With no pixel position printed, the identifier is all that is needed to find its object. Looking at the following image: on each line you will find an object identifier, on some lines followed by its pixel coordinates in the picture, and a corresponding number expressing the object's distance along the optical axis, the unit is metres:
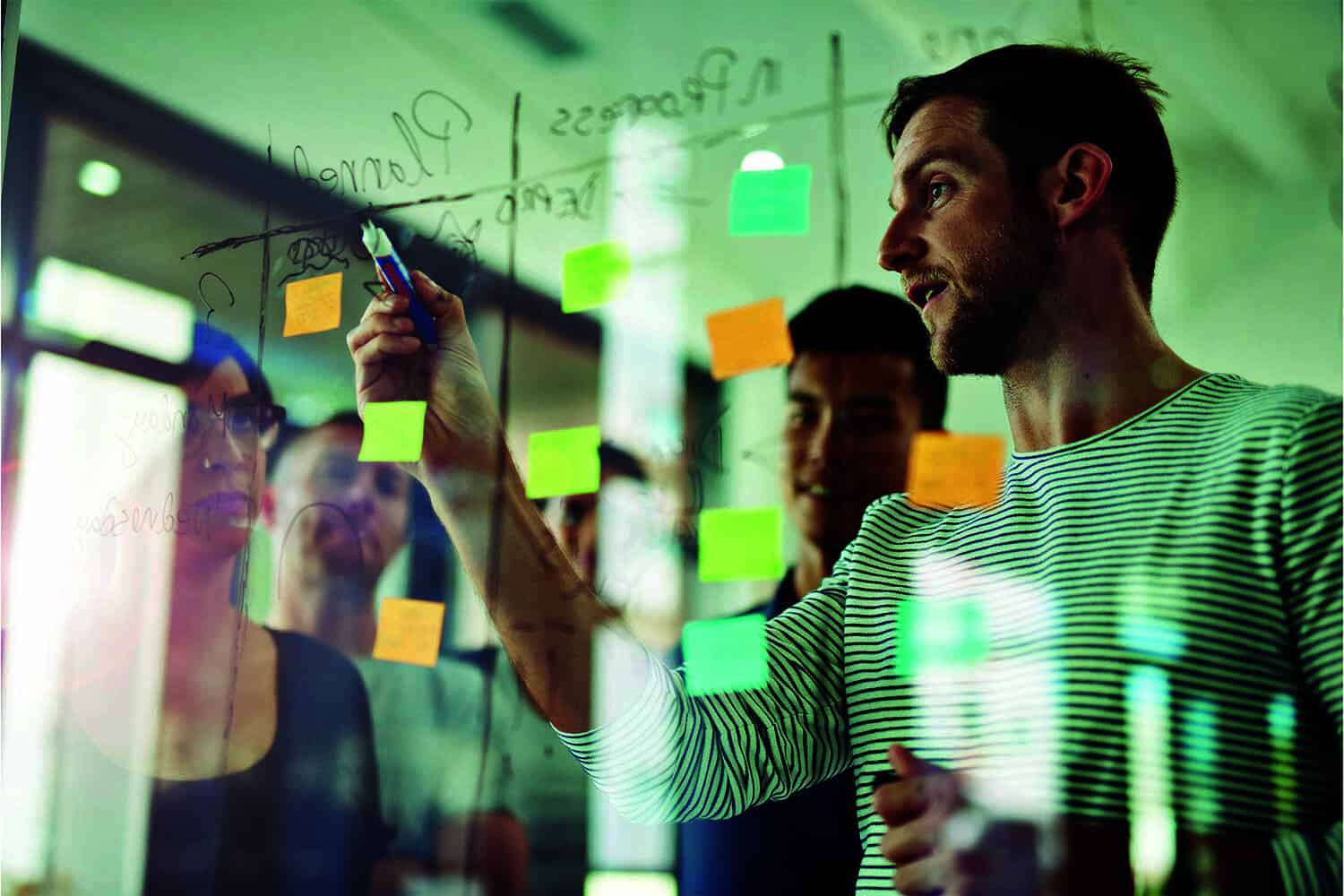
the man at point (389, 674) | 1.10
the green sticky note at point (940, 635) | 0.89
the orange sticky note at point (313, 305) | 1.24
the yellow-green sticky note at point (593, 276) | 1.09
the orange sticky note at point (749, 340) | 1.01
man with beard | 0.75
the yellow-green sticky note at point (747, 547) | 1.00
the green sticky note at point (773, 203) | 1.01
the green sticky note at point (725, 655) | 0.97
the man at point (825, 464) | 0.97
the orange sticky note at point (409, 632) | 1.14
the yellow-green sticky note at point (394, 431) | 1.15
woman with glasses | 1.18
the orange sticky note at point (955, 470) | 0.92
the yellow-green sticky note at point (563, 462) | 1.08
